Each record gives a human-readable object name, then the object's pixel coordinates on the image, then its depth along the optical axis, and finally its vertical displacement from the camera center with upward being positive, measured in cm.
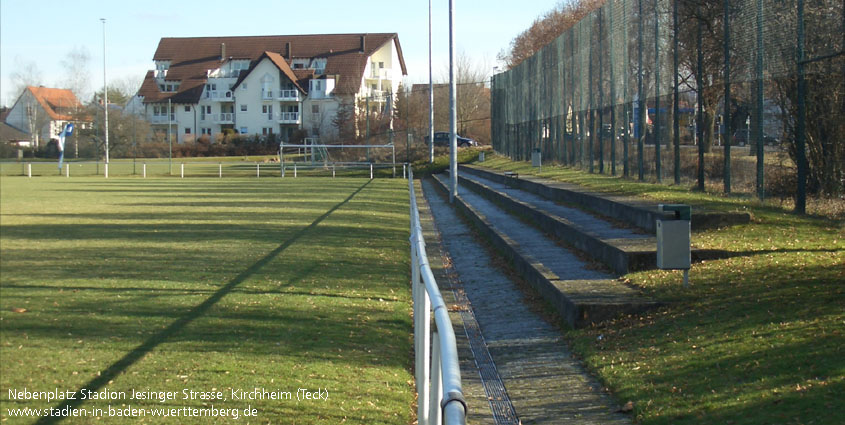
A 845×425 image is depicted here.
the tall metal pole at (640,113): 2347 +121
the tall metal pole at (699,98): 1894 +132
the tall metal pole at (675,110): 2059 +114
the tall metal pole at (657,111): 2205 +119
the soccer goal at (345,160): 5606 -5
